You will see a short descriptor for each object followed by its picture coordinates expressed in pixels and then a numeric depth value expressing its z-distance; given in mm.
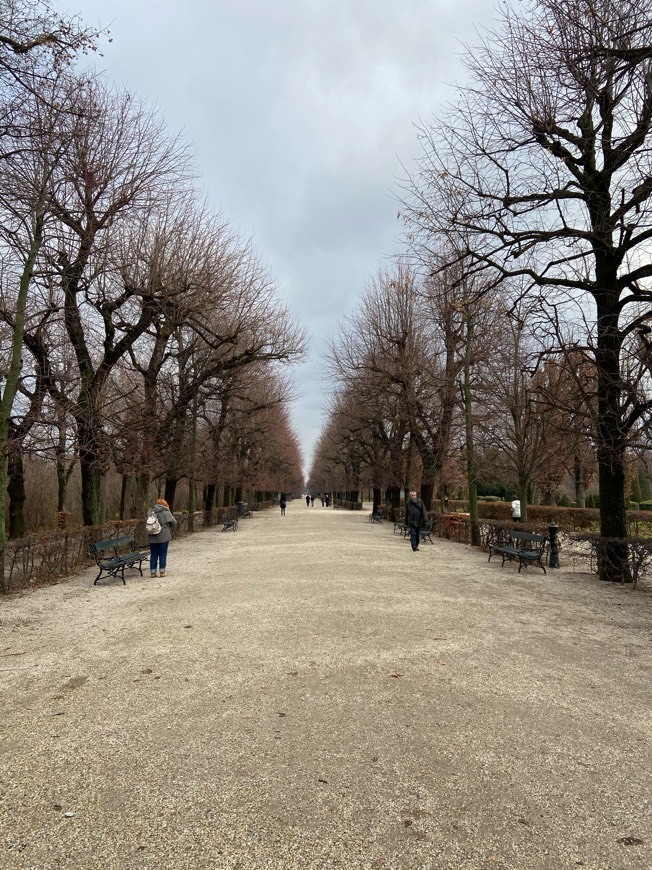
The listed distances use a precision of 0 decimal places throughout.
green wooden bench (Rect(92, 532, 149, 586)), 10707
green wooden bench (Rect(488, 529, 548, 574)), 11758
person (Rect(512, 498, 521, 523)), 17609
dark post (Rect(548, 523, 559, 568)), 12633
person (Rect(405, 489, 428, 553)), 15859
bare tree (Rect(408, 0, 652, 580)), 6484
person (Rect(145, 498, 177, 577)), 11086
